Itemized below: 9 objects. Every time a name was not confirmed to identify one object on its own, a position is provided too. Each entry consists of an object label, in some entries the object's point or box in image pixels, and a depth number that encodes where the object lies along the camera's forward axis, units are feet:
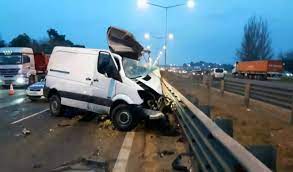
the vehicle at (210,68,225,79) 110.98
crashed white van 19.85
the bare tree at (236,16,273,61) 160.34
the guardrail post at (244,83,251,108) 29.60
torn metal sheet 26.35
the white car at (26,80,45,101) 35.02
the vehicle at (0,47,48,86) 56.67
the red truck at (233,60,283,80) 100.02
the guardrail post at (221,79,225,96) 41.77
